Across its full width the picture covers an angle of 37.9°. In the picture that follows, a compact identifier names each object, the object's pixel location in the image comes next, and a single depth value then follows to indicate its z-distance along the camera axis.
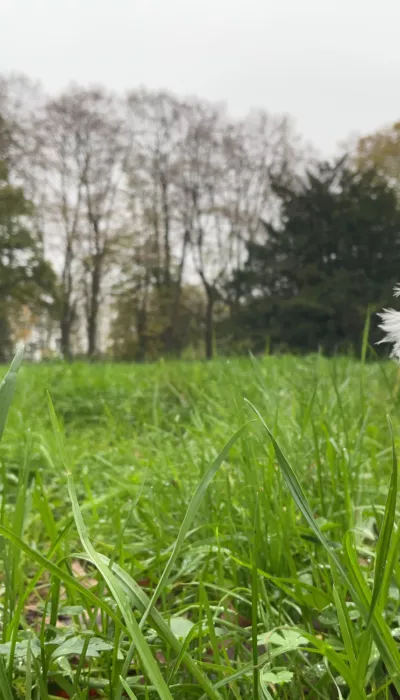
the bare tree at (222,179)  20.30
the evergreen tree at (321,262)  17.91
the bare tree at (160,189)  20.17
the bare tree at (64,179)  19.06
